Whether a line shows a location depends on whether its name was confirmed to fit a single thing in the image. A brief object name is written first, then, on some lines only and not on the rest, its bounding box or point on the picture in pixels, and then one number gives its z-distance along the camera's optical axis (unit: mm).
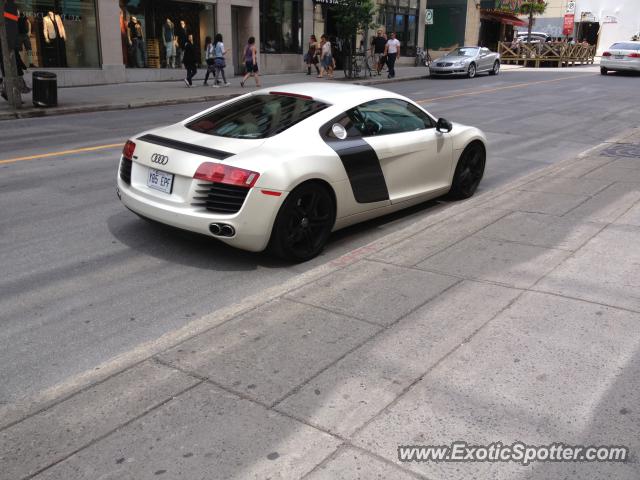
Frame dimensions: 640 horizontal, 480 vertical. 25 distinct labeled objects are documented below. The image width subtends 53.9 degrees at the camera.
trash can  15453
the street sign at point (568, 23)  58938
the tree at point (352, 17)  26484
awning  47853
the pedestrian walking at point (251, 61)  22641
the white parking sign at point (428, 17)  38219
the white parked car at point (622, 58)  30906
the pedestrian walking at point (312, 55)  28672
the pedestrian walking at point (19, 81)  15808
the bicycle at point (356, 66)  27547
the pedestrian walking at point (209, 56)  22433
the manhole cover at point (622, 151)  10375
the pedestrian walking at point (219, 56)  22122
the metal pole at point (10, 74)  14406
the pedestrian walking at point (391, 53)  28625
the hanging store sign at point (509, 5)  48519
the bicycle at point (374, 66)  29938
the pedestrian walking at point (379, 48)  29969
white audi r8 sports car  4969
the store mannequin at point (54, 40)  20453
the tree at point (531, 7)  43638
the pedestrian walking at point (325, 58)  28062
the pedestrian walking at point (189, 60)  21822
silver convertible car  29188
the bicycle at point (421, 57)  37906
